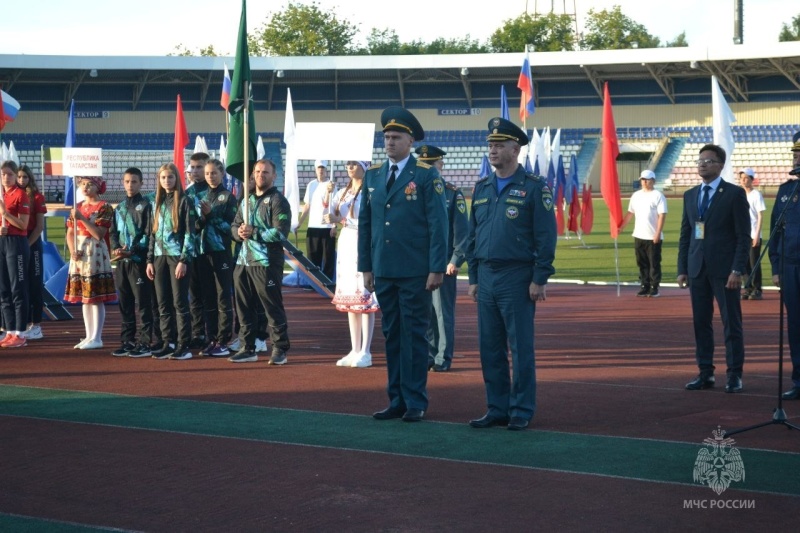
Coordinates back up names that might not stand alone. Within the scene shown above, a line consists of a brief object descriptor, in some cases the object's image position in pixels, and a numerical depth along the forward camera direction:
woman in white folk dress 9.77
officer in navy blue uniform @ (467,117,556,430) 7.07
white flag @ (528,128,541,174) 26.84
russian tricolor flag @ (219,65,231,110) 23.81
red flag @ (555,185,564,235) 28.80
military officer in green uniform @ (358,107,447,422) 7.41
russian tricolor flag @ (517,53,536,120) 22.02
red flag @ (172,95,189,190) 20.16
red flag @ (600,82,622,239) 17.14
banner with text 12.52
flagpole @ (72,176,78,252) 11.08
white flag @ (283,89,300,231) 21.18
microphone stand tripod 6.84
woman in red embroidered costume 10.97
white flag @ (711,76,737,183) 14.96
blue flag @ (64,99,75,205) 18.33
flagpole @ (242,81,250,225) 9.96
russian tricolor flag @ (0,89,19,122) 14.73
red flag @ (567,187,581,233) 27.94
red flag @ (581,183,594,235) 28.57
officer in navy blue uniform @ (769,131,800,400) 8.27
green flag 10.48
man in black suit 8.52
